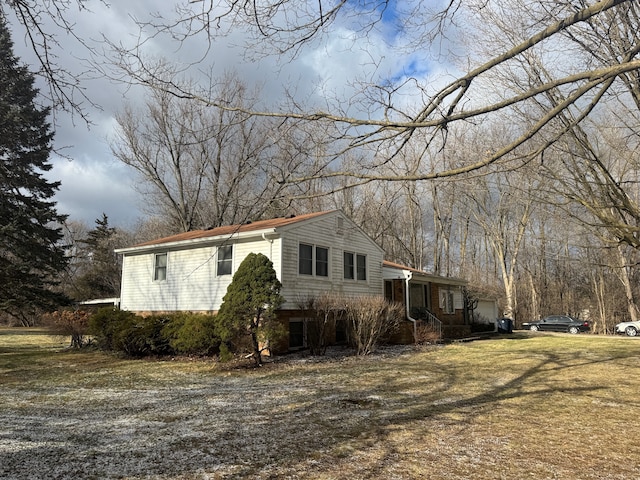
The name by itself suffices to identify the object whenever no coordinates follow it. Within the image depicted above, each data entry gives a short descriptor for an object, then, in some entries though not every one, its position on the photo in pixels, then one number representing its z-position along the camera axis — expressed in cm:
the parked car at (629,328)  2688
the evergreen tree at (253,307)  1080
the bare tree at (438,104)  371
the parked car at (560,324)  2992
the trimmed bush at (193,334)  1193
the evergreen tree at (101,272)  3352
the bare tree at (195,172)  2458
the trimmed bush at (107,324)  1339
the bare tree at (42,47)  362
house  1393
